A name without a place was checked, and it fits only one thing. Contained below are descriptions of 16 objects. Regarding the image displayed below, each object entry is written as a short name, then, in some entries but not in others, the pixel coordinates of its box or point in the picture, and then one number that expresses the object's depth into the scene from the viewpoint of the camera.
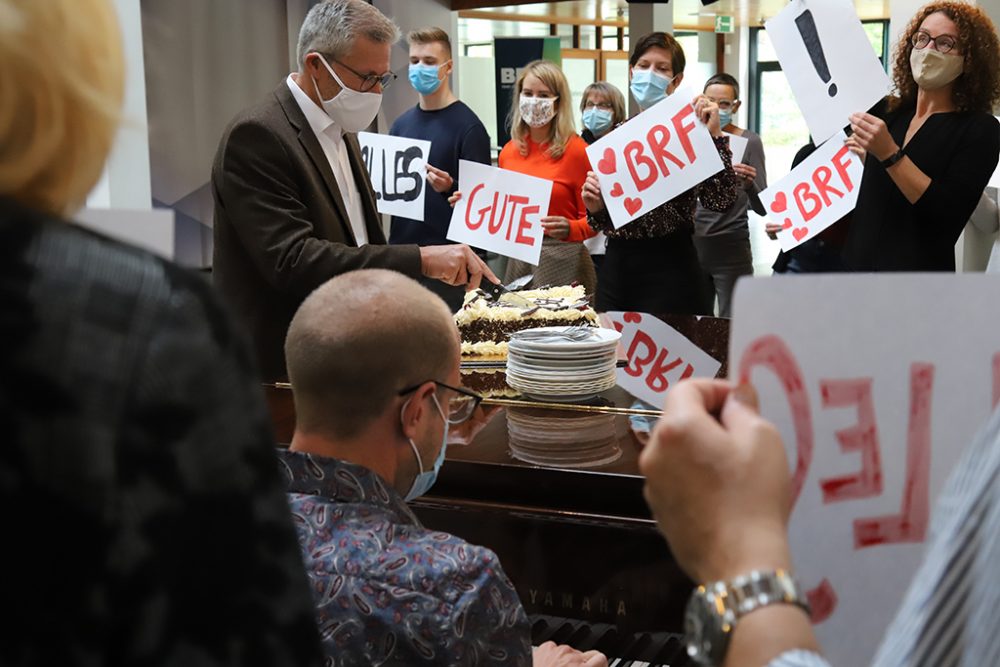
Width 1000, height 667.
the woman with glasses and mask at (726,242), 5.53
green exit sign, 13.50
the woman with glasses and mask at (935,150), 3.39
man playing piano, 1.37
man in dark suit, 3.00
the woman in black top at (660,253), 4.05
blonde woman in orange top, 4.62
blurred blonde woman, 0.52
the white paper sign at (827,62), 3.59
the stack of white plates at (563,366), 2.43
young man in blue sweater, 4.93
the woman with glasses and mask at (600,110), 5.52
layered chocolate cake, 2.82
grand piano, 1.88
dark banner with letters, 8.53
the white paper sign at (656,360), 2.52
